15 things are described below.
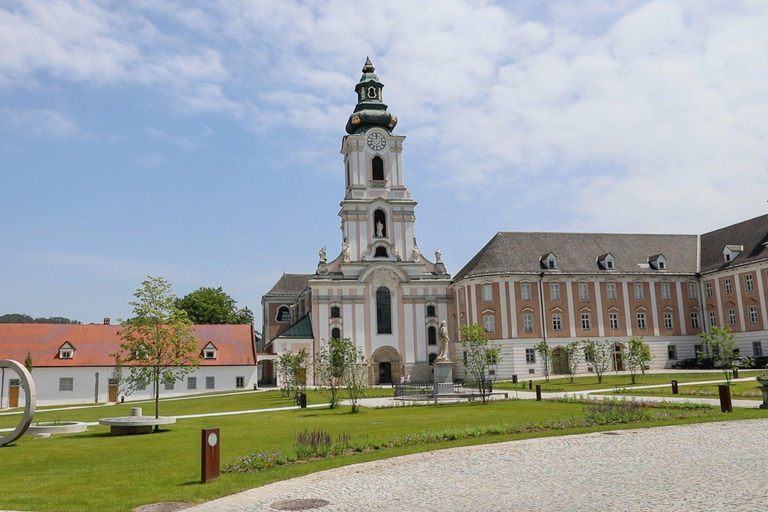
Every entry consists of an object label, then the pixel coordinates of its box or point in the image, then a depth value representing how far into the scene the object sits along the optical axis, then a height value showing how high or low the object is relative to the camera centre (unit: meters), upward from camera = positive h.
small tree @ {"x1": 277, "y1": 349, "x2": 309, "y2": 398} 43.07 -0.40
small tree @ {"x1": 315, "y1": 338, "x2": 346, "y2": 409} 34.41 -0.02
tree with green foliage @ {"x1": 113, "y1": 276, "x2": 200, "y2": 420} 26.11 +1.42
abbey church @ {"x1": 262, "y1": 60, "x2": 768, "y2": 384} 56.88 +5.80
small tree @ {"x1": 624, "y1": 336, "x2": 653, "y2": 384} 45.36 -0.20
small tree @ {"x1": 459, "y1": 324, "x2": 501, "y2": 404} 33.82 -0.01
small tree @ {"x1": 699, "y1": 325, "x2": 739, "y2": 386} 37.26 +0.27
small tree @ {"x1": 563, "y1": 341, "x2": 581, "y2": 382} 51.69 -0.29
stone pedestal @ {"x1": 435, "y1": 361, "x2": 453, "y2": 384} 38.28 -0.81
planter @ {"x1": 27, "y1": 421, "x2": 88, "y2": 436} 23.23 -2.04
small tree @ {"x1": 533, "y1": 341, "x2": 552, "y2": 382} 52.23 +0.03
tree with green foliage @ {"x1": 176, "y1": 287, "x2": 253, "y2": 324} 76.50 +6.84
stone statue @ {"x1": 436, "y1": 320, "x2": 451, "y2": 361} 38.94 +0.75
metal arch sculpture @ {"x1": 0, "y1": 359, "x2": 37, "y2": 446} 20.19 -0.94
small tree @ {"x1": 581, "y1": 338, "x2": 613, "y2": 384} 44.28 -0.22
